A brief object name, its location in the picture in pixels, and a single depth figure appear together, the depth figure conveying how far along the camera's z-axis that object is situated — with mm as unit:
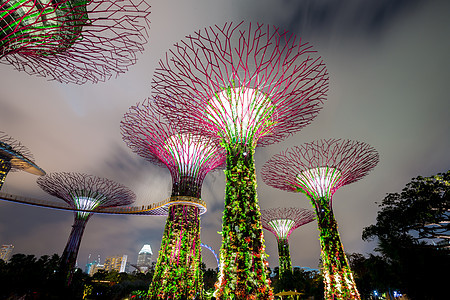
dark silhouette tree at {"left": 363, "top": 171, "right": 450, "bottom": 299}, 16297
